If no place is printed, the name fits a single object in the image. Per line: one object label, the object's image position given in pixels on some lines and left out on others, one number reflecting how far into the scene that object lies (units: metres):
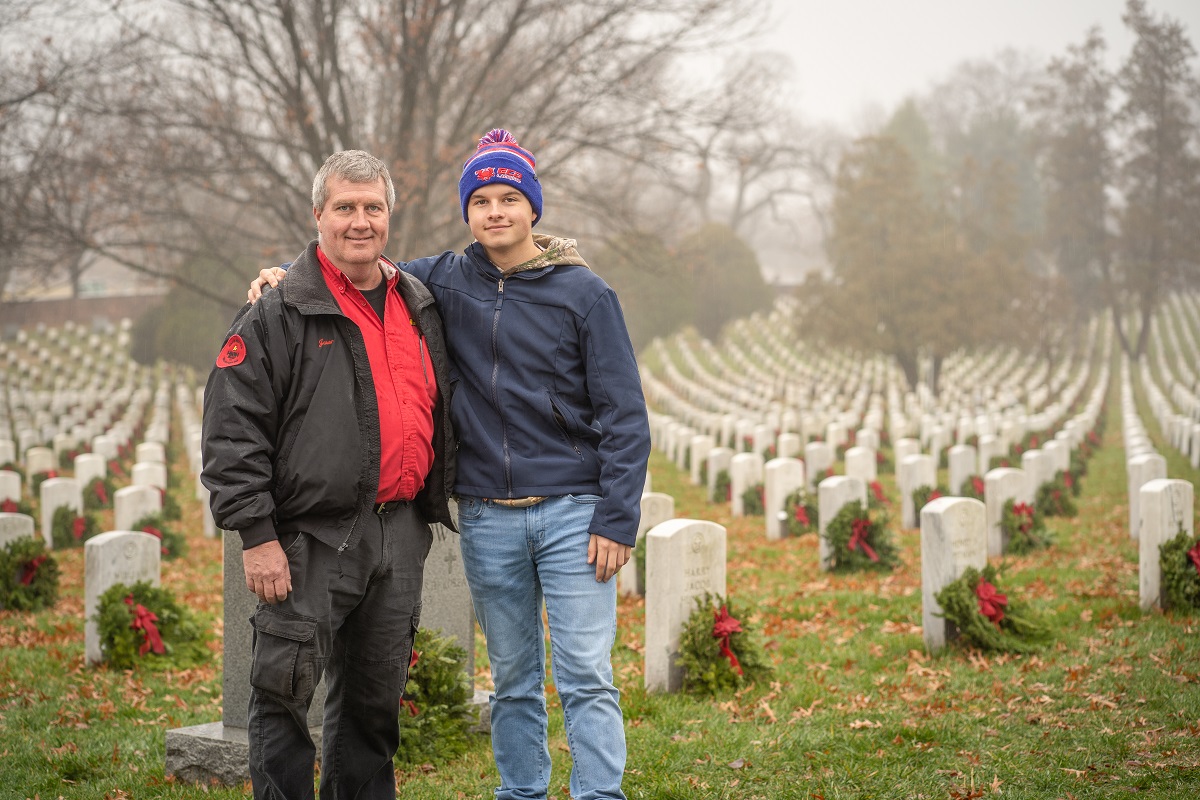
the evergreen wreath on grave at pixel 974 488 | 11.30
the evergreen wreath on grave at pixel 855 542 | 8.60
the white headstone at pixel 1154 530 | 6.50
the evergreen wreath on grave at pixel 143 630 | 5.88
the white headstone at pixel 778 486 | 10.84
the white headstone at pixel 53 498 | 10.26
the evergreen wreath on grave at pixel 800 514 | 10.70
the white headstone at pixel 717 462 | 13.97
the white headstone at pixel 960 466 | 11.88
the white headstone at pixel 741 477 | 12.48
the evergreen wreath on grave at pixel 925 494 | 10.61
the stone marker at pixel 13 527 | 7.53
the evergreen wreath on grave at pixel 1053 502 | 11.62
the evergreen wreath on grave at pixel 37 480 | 13.37
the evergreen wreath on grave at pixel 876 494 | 11.18
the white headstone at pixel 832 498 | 8.79
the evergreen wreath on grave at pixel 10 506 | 10.04
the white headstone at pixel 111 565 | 5.96
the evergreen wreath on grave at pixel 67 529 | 10.28
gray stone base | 4.13
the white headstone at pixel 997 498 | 9.45
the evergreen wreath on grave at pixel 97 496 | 12.41
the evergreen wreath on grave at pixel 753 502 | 12.32
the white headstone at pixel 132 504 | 9.35
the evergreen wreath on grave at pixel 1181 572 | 6.27
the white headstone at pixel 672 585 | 5.36
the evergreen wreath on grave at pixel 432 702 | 4.31
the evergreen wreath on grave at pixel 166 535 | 9.14
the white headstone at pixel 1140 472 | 9.57
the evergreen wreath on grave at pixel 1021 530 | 9.24
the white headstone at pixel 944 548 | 5.96
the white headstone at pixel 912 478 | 11.09
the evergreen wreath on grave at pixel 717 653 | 5.28
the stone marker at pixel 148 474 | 12.04
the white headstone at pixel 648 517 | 7.92
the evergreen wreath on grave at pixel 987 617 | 5.75
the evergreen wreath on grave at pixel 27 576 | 7.53
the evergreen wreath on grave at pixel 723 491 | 13.58
